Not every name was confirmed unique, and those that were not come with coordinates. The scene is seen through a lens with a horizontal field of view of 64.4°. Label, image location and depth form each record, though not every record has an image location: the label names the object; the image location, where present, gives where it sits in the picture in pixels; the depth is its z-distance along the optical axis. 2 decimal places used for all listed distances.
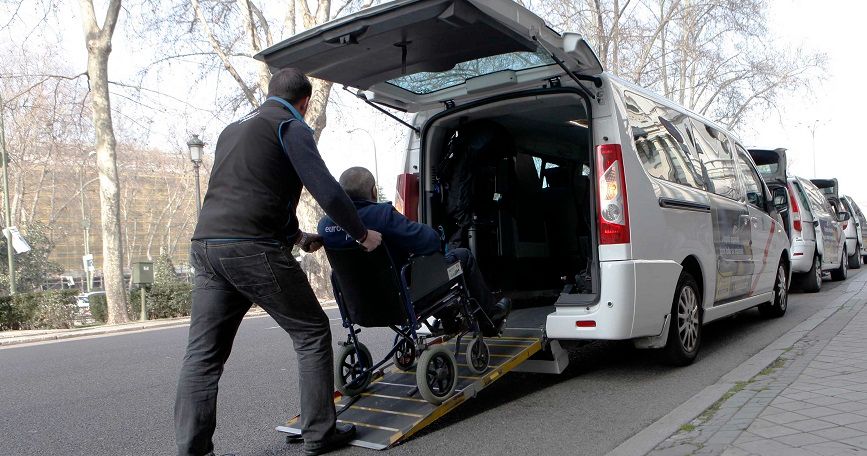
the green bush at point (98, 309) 18.84
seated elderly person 4.12
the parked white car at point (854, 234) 16.19
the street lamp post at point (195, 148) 20.09
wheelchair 4.00
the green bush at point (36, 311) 16.08
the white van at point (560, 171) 4.33
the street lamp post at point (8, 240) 18.84
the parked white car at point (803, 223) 10.76
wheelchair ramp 3.74
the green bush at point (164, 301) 18.75
